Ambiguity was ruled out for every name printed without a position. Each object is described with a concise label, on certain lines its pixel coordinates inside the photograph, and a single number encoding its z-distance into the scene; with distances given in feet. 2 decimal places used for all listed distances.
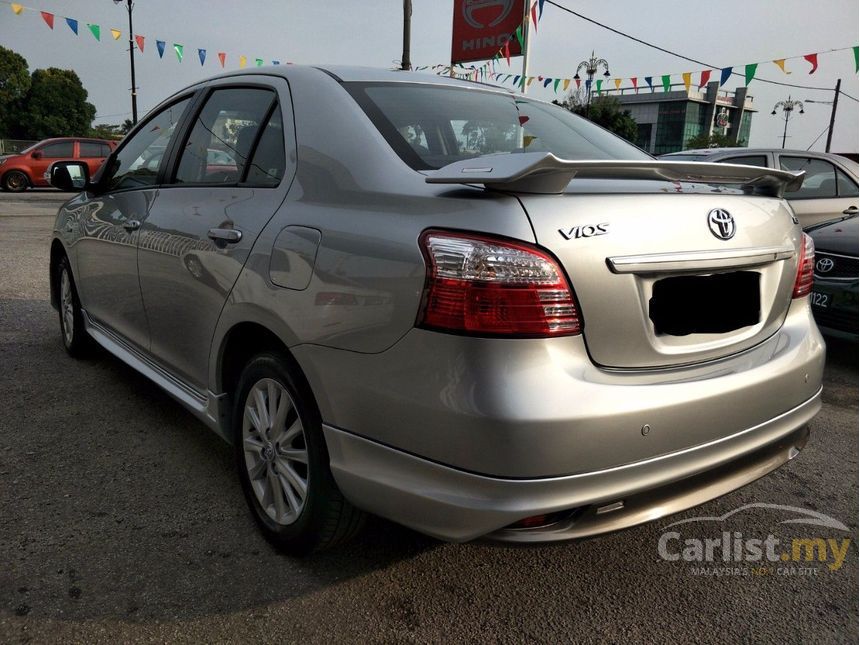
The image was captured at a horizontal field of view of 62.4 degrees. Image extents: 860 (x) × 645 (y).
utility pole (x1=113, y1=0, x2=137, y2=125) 80.23
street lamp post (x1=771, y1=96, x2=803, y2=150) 208.54
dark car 16.19
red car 66.95
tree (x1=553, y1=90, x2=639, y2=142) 147.33
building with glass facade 282.15
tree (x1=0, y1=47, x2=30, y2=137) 203.21
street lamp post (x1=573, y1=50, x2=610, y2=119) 181.16
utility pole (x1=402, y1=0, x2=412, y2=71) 55.36
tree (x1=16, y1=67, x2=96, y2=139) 209.67
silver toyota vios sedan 5.64
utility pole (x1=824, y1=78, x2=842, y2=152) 159.33
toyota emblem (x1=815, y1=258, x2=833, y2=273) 16.94
